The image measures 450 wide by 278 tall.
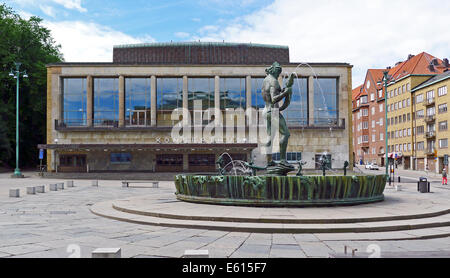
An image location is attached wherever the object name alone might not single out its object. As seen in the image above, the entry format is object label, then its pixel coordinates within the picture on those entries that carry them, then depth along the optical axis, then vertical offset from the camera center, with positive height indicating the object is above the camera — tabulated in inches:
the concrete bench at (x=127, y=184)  1154.9 -128.2
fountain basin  511.8 -66.1
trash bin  984.3 -114.7
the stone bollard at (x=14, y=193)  839.7 -110.4
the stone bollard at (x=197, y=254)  222.6 -65.7
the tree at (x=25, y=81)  2226.9 +384.7
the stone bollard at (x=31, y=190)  918.4 -112.6
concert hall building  1972.2 +191.2
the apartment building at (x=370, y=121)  3575.3 +213.6
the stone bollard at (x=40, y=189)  973.2 -116.8
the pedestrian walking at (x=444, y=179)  1434.8 -142.1
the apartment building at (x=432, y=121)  2524.6 +146.9
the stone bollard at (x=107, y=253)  228.8 -66.7
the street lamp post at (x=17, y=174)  1730.9 -138.3
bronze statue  600.4 +51.3
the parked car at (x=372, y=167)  2779.5 -183.2
